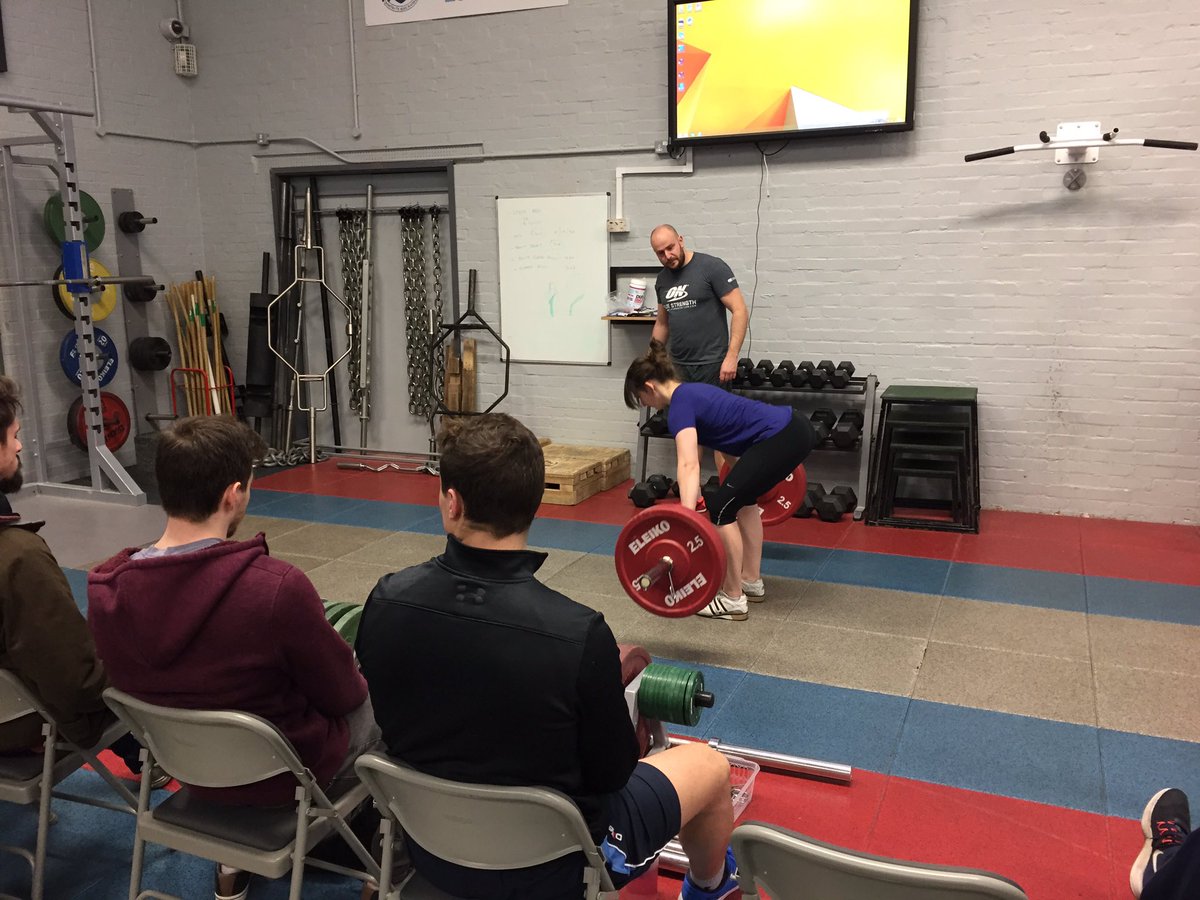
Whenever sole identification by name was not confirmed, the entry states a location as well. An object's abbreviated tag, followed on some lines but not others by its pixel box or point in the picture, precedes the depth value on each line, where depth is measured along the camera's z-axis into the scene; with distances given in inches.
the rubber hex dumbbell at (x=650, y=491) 206.8
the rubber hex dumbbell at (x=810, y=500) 200.1
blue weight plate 238.1
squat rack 201.3
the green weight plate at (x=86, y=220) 231.1
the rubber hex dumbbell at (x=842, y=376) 197.9
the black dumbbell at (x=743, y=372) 206.2
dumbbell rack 199.8
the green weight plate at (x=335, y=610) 85.4
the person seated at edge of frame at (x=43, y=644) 70.7
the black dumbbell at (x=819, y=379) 199.3
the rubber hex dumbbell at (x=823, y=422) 196.7
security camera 262.8
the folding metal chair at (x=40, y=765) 72.1
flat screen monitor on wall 192.4
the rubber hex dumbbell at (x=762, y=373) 204.2
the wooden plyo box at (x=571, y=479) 214.2
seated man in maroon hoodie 62.2
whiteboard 232.2
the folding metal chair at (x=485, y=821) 51.6
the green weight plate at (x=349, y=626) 83.8
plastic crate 92.4
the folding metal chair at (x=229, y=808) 62.0
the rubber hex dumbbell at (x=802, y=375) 200.5
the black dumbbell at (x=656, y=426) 209.6
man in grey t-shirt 193.6
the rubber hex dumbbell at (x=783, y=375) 201.6
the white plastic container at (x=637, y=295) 221.6
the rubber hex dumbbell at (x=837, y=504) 196.9
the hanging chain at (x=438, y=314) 255.3
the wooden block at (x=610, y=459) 227.5
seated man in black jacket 52.5
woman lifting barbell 128.6
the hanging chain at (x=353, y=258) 263.7
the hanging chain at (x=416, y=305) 256.7
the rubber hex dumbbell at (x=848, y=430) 193.6
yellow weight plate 230.8
